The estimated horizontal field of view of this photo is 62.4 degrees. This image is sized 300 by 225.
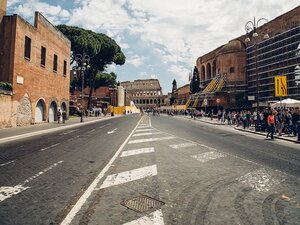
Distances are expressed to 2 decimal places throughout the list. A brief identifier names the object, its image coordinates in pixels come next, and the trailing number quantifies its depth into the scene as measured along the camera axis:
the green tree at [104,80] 72.16
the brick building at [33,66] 20.61
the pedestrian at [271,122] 14.77
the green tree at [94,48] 47.44
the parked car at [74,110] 49.22
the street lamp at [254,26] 20.36
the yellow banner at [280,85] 17.02
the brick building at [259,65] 37.84
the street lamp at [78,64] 48.78
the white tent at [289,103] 19.72
